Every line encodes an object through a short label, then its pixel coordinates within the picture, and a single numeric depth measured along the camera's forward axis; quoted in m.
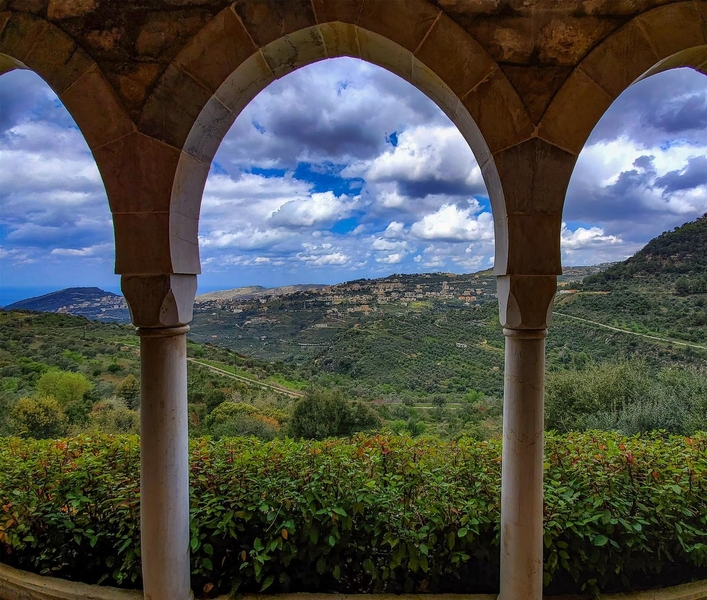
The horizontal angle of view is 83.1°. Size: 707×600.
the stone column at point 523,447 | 2.14
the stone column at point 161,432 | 2.16
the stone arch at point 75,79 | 2.14
